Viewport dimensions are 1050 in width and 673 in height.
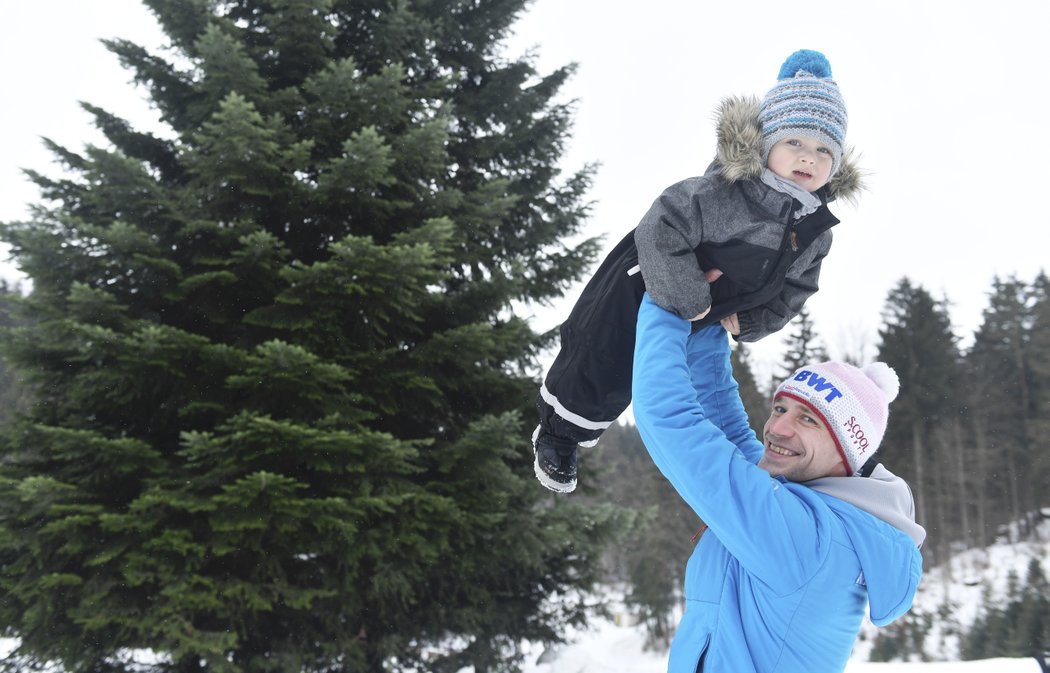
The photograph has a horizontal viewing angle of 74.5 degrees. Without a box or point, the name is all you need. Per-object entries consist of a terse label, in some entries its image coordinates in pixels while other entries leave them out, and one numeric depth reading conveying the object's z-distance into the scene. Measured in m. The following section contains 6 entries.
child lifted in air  1.38
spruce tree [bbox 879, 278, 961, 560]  24.47
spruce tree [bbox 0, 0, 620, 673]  4.99
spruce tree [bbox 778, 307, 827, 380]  21.73
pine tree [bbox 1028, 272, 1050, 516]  24.49
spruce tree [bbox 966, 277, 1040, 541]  26.62
